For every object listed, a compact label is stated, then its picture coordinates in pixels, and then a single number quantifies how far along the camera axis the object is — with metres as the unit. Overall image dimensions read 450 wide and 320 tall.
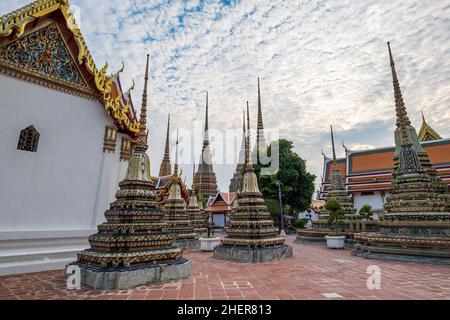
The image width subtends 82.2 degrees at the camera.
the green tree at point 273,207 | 25.75
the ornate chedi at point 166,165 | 41.77
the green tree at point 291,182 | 27.17
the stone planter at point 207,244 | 12.84
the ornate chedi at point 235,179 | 44.06
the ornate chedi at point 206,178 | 43.50
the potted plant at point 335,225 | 13.35
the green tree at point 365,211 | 19.16
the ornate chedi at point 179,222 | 14.20
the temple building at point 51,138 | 6.59
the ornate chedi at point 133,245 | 5.12
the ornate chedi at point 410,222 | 8.59
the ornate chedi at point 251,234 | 8.87
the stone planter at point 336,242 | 13.29
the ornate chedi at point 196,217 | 18.61
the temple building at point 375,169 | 23.11
